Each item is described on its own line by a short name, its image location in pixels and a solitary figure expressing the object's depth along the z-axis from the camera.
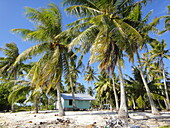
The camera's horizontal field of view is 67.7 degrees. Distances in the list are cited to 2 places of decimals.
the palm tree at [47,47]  9.31
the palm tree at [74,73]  19.25
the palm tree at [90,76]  28.66
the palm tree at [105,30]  7.37
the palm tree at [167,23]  11.71
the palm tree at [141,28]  9.38
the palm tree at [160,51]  18.34
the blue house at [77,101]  23.32
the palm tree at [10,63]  19.78
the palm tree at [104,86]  20.31
